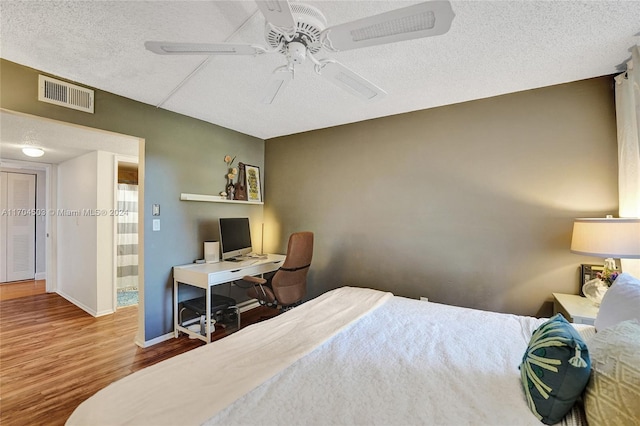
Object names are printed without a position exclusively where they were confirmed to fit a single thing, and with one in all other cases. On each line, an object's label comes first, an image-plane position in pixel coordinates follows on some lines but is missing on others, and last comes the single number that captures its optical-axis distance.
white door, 5.19
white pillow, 1.24
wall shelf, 3.04
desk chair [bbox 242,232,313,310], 2.85
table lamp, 1.76
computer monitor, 3.19
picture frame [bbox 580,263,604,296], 2.17
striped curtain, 4.48
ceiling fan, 1.04
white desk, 2.69
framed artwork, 3.85
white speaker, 3.20
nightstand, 1.79
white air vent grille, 2.11
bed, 0.95
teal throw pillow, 0.91
